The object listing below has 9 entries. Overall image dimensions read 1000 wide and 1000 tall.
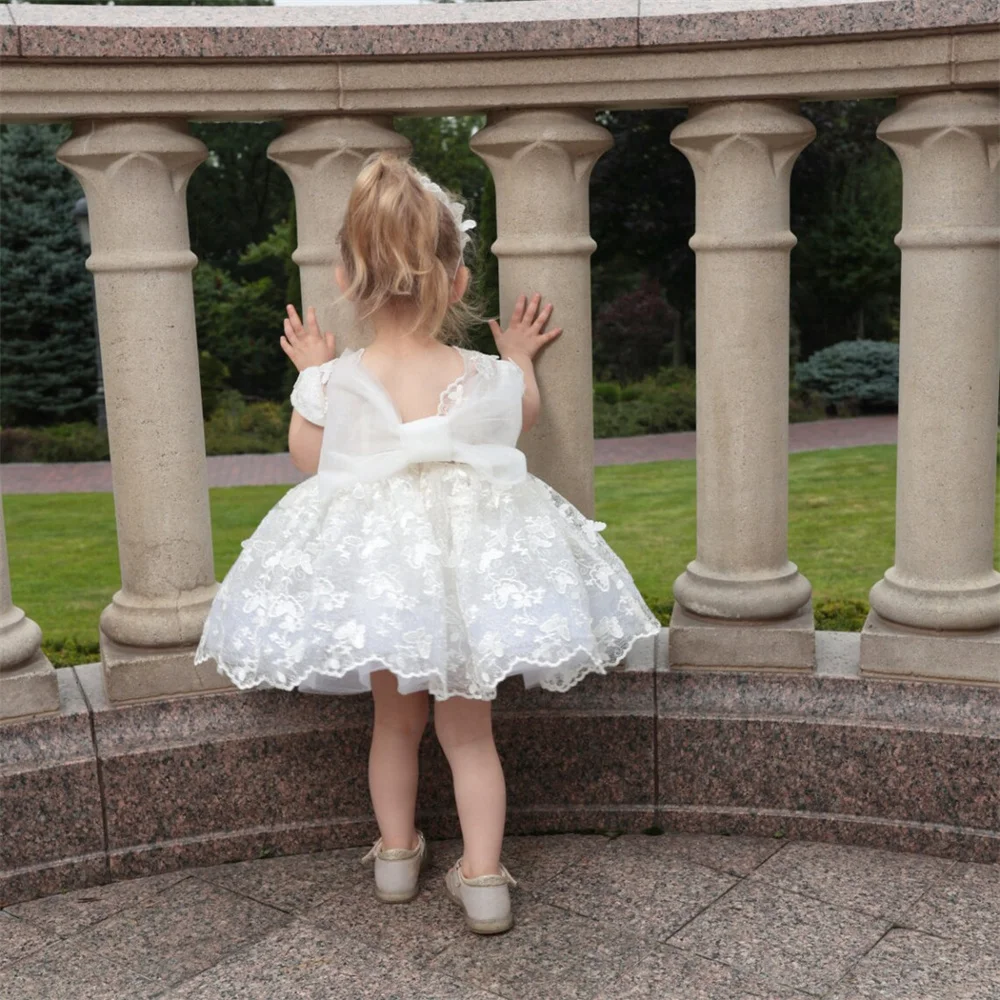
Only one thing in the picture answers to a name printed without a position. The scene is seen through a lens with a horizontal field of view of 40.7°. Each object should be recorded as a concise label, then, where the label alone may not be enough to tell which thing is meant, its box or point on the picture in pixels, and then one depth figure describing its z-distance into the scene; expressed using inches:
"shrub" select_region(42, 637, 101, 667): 165.8
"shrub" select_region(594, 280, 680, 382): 796.0
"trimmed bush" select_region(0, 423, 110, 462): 582.6
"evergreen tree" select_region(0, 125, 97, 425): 662.5
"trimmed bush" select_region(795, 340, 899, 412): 651.5
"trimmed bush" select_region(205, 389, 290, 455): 596.7
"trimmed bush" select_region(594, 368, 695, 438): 594.5
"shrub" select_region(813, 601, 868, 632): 168.2
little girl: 103.0
